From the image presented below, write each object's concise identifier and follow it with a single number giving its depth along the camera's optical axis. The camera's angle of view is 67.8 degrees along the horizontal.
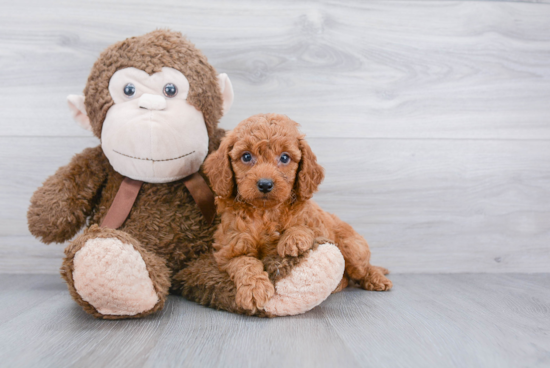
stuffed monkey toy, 0.93
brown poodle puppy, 0.92
